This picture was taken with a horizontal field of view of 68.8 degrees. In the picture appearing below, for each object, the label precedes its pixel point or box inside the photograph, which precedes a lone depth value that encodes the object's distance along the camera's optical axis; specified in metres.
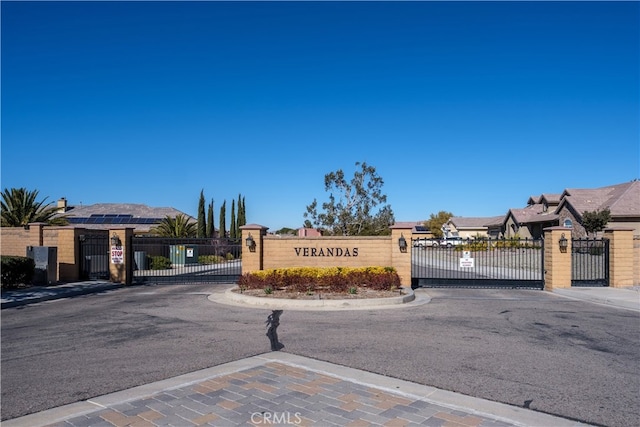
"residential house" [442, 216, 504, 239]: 79.56
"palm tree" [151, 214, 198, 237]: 32.66
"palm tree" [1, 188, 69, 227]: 24.77
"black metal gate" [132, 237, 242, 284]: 19.03
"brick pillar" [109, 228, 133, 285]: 18.11
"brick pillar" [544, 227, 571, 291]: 16.98
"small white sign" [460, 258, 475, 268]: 17.42
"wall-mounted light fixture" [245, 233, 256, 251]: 17.42
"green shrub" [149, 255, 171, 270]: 26.20
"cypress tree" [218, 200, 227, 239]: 47.38
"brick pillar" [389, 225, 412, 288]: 17.02
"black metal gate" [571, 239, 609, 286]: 17.61
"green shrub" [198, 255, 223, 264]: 32.66
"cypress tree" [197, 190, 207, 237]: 41.94
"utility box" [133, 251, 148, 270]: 25.04
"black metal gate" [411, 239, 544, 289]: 17.75
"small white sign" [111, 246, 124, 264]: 18.09
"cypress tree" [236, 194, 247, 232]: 52.78
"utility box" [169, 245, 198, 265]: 29.24
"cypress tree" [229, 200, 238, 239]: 49.56
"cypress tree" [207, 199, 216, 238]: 44.16
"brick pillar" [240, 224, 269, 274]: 17.52
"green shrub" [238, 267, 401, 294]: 14.52
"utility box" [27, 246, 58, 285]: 16.59
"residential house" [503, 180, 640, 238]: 34.66
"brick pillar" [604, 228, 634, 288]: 17.28
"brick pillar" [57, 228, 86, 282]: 18.00
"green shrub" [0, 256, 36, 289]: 15.08
